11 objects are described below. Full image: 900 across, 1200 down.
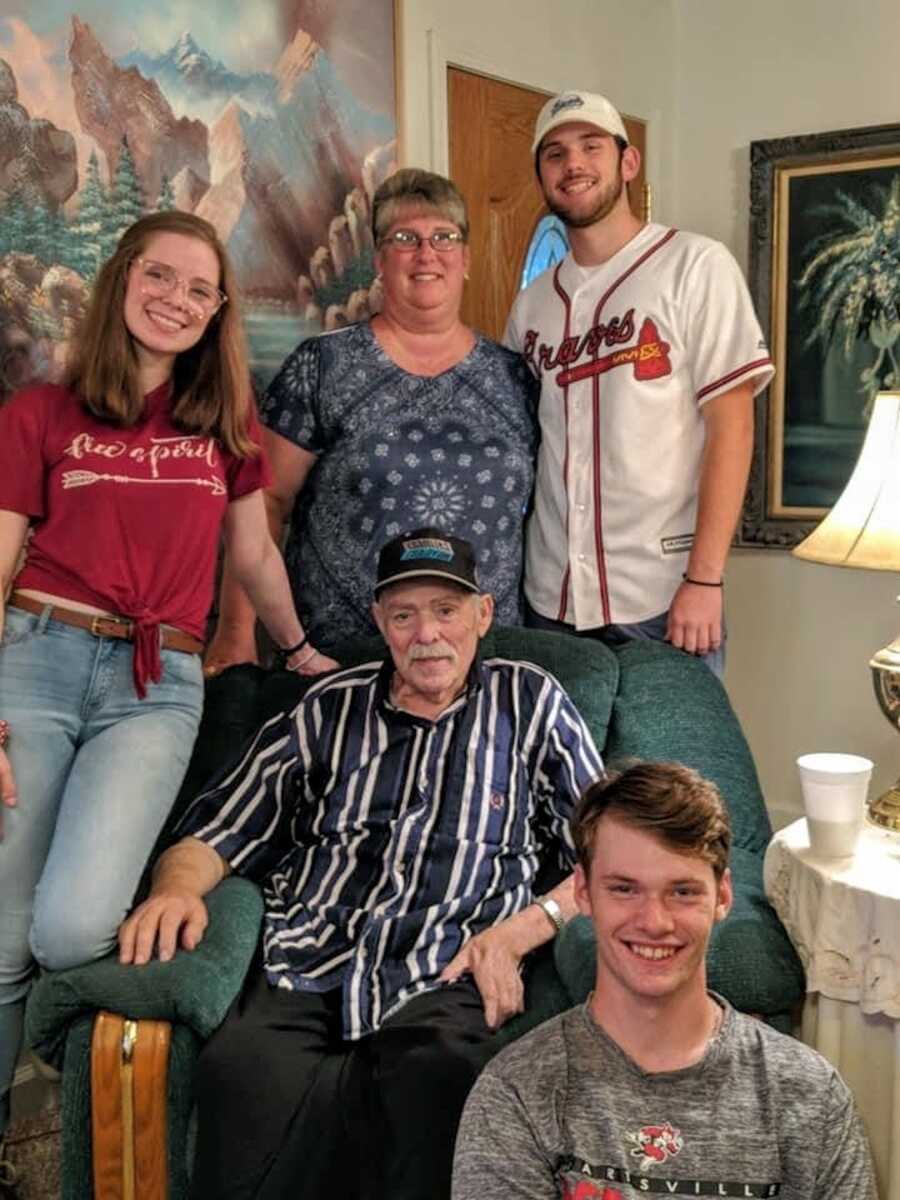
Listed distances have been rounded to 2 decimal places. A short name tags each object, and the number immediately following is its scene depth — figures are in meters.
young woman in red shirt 1.93
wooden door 3.33
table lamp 2.08
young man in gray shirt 1.44
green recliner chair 1.80
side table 1.82
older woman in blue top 2.49
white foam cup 1.94
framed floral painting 3.80
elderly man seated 1.72
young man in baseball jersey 2.52
